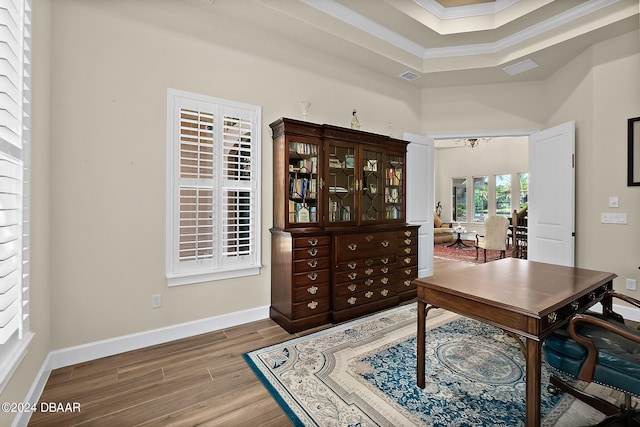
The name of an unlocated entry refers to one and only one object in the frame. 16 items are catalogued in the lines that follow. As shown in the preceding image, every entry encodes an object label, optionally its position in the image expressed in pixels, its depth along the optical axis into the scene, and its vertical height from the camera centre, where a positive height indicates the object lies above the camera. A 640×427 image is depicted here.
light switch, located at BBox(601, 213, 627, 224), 3.45 -0.05
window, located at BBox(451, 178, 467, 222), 10.59 +0.45
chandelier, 8.05 +2.14
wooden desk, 1.50 -0.49
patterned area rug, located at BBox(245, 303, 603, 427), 1.80 -1.22
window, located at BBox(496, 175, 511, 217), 9.52 +0.58
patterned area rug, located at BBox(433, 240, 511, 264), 7.07 -1.07
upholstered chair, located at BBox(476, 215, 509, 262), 6.48 -0.45
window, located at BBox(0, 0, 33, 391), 1.43 +0.16
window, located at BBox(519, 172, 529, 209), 9.14 +0.74
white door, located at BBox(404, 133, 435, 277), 4.60 +0.31
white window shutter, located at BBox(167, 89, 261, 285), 2.85 +0.22
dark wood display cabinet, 3.10 -0.21
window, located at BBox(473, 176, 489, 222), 10.07 +0.50
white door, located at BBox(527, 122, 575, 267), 3.77 +0.25
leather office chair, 1.48 -0.77
